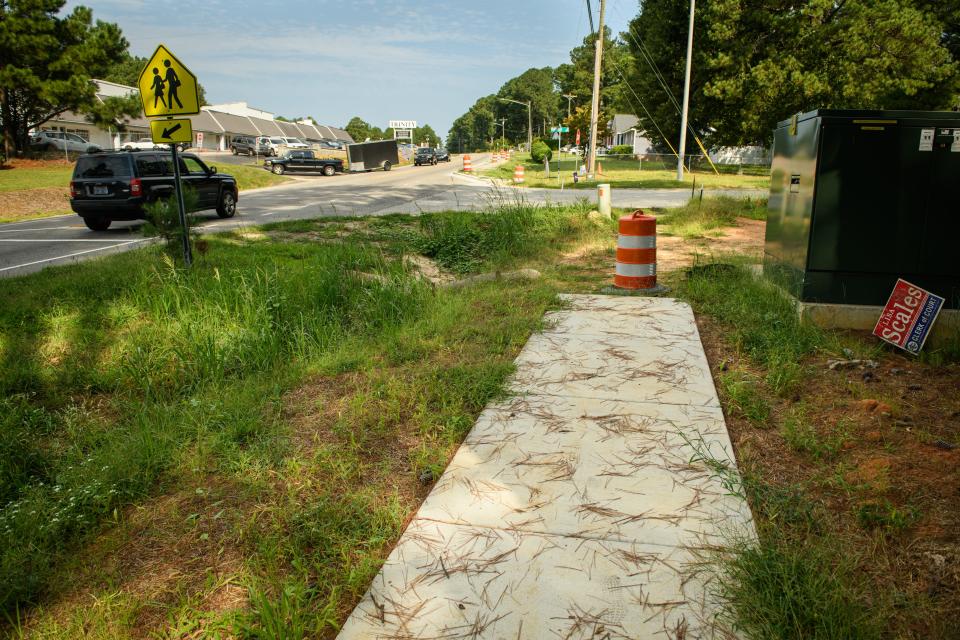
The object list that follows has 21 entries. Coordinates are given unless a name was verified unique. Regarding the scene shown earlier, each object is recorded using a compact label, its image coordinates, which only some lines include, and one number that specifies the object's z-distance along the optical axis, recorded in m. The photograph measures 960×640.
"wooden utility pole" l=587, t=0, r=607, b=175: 32.06
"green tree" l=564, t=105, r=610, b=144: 61.31
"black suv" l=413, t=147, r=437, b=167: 62.44
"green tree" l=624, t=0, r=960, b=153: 34.00
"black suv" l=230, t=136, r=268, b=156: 60.49
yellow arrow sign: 8.18
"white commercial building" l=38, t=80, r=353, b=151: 58.94
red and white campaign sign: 5.57
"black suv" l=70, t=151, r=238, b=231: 14.40
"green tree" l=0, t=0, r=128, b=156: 31.19
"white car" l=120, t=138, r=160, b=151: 47.73
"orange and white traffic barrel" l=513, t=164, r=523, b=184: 29.75
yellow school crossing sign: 8.02
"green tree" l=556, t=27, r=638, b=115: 84.52
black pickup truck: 43.59
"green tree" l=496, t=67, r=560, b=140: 163.50
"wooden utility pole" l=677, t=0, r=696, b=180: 31.78
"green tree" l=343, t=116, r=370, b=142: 163.76
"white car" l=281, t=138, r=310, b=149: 62.22
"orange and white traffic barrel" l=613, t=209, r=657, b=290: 8.22
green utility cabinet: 5.75
